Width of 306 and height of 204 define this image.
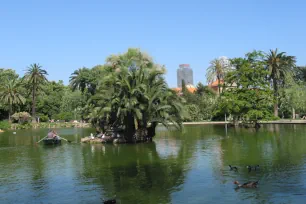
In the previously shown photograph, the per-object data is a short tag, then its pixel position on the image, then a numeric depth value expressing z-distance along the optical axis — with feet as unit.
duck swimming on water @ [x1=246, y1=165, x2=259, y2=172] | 70.85
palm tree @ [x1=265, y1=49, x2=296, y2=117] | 234.17
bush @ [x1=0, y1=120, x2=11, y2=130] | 247.70
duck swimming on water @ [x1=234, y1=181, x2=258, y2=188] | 57.06
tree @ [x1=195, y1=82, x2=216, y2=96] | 336.74
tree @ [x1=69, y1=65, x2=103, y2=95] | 246.27
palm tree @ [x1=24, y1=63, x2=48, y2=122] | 293.23
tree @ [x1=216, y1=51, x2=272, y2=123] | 187.60
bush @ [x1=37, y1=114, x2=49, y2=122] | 313.12
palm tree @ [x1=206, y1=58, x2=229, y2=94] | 276.94
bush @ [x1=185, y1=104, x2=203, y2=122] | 287.89
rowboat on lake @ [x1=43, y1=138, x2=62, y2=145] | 135.33
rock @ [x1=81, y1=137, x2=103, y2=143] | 132.90
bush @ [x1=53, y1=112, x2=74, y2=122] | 317.01
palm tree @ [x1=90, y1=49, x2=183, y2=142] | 120.88
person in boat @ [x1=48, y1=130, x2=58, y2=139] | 137.69
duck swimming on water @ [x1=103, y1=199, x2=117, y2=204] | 49.37
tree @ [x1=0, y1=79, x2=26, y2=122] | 277.23
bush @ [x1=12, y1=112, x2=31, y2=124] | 269.03
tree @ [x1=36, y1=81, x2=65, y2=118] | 328.90
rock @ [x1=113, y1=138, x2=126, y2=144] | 128.88
